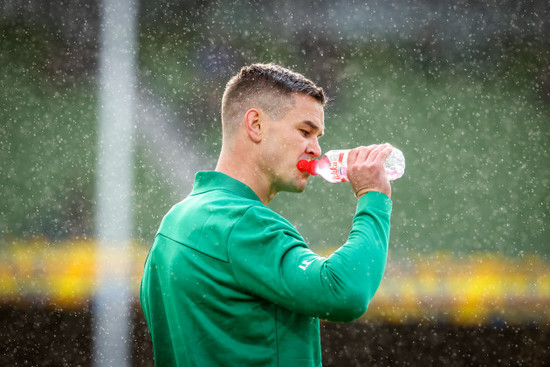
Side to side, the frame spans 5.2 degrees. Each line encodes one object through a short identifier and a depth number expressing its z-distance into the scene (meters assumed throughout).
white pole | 19.79
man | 9.94
